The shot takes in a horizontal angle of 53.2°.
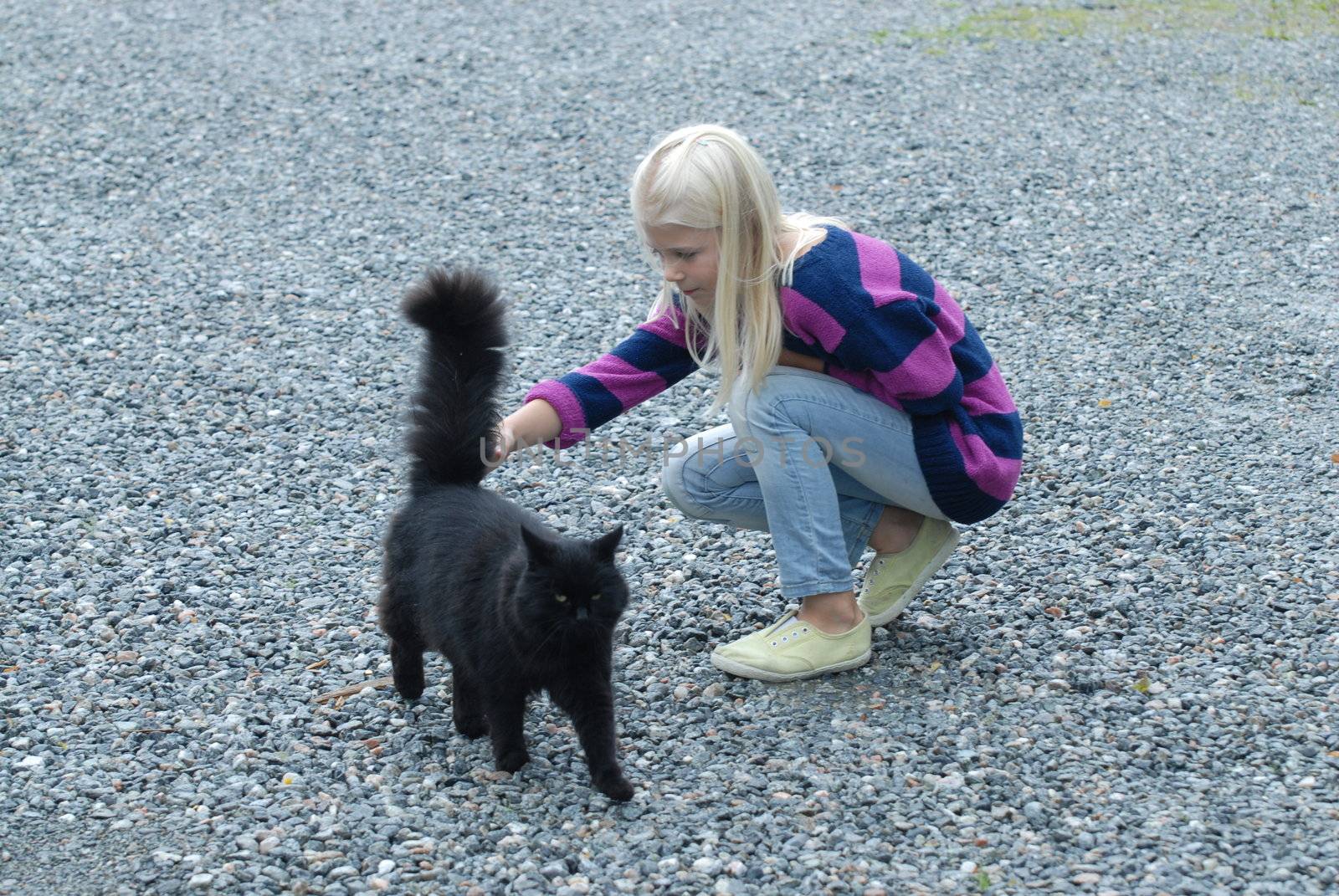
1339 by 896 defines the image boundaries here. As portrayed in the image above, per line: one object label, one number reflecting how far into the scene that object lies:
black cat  3.02
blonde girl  3.32
